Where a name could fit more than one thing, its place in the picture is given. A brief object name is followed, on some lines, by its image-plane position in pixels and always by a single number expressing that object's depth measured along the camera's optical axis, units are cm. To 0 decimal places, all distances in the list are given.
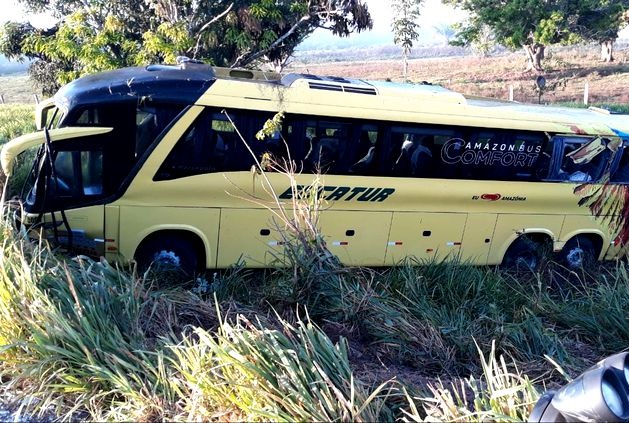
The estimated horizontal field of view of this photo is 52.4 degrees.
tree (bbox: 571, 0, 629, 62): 3397
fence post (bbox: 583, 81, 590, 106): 3161
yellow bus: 736
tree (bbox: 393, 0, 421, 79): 4384
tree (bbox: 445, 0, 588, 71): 3362
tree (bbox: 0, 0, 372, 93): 1458
